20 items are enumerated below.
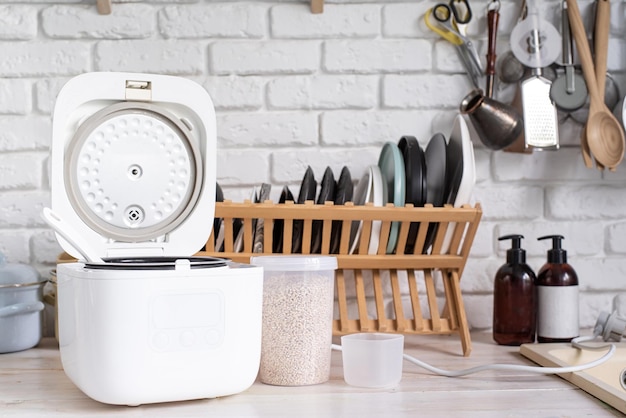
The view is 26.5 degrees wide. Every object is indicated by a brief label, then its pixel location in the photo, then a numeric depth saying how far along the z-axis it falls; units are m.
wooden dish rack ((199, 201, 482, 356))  1.98
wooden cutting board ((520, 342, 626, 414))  1.87
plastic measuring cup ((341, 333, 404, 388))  1.78
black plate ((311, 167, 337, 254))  2.03
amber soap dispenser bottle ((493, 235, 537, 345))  2.07
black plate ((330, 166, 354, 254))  2.04
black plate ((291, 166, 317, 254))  2.03
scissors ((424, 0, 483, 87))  2.23
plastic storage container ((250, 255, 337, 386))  1.79
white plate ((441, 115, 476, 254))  2.03
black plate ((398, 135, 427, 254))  2.03
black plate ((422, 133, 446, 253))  2.07
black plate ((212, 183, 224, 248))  2.03
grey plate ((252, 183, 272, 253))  2.02
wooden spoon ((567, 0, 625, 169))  2.22
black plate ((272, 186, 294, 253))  2.03
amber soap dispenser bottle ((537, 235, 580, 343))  2.05
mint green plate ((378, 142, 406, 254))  2.03
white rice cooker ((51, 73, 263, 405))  1.65
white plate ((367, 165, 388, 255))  2.03
